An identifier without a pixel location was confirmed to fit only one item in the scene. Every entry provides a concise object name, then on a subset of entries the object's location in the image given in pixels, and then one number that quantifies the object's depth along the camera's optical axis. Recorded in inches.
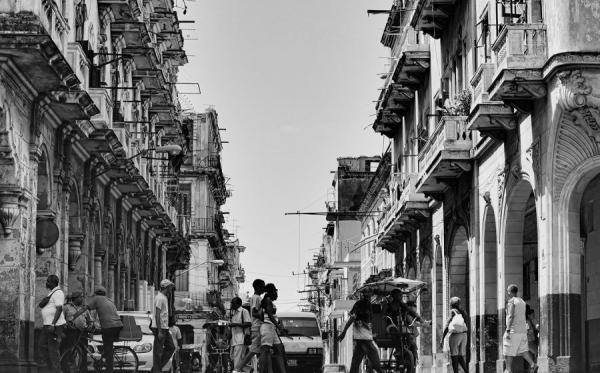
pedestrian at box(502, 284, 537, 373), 883.4
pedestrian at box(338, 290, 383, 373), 969.5
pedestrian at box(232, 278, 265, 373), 917.8
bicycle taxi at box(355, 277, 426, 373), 1098.7
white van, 1386.6
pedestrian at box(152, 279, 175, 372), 1029.2
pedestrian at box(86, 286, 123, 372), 928.9
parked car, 1111.0
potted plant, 1235.1
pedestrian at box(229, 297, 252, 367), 967.6
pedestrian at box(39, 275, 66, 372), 911.7
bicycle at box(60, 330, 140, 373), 954.1
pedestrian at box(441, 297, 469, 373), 1059.9
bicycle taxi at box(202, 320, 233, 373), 1565.0
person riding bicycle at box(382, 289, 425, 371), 1099.3
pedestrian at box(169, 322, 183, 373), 1175.6
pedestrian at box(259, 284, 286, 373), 908.0
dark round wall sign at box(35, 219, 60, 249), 1115.9
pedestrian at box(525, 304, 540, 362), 979.5
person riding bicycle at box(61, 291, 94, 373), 951.0
